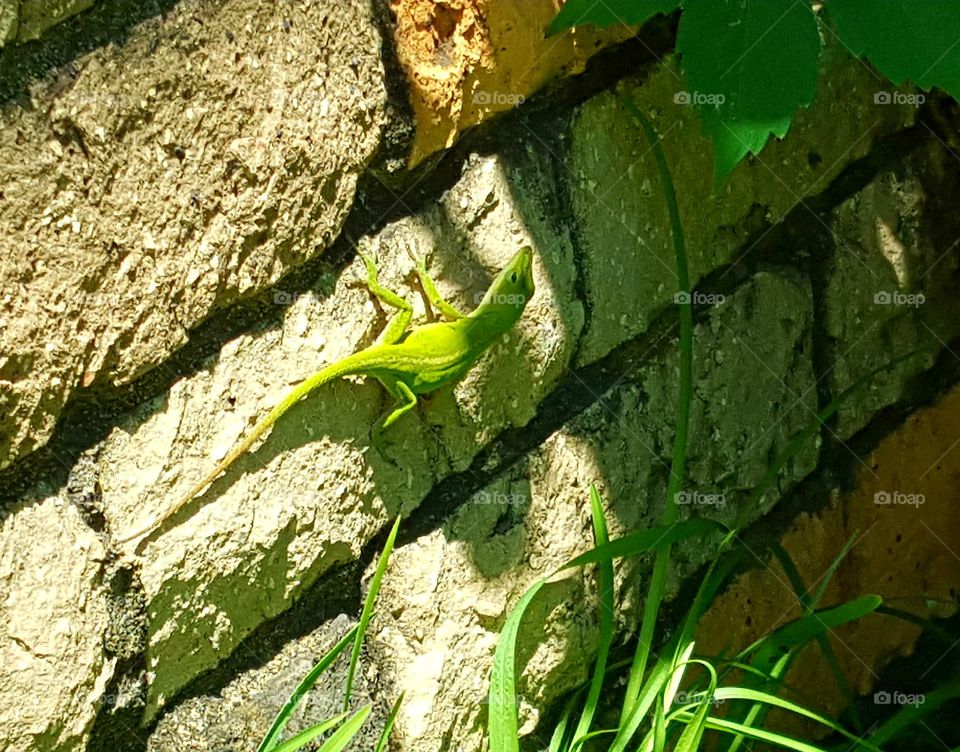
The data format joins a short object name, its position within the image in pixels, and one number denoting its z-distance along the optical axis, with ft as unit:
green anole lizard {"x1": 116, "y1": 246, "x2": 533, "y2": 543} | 2.77
